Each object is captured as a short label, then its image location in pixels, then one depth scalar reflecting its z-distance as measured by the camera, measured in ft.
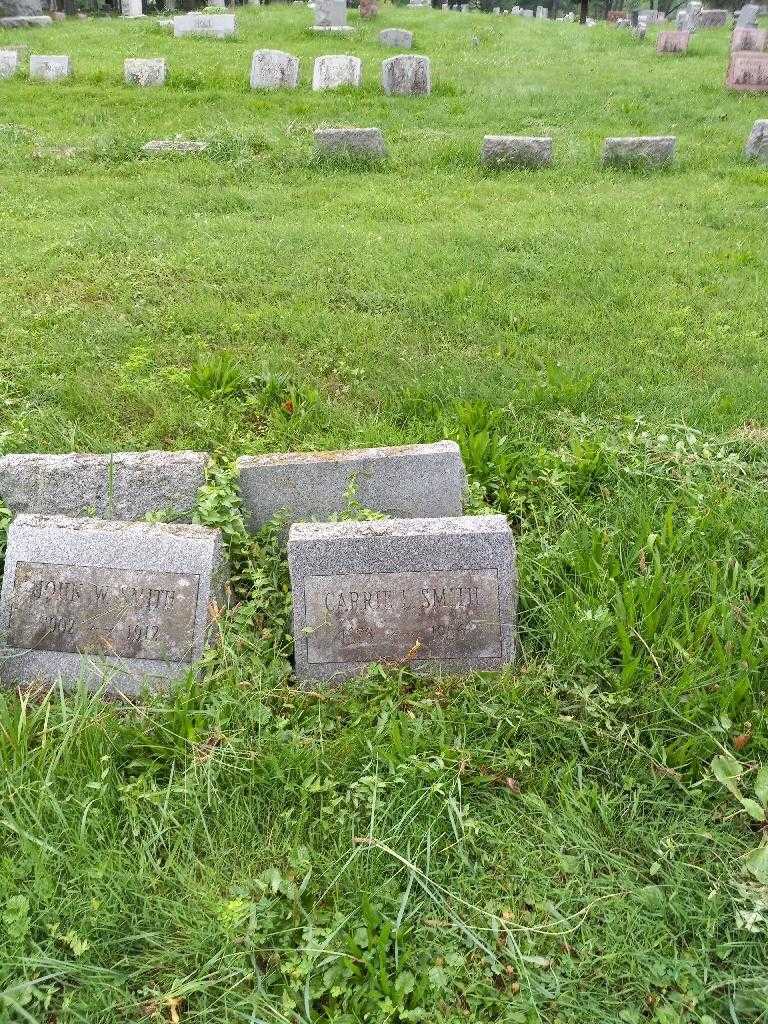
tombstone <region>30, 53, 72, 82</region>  38.17
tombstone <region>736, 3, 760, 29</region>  64.43
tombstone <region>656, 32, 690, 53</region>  49.39
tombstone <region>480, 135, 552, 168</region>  26.22
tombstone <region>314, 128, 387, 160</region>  26.14
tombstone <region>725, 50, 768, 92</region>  37.55
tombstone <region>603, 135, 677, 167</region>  26.55
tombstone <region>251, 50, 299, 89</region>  35.86
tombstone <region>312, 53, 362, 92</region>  36.45
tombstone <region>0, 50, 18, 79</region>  39.24
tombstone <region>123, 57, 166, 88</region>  36.68
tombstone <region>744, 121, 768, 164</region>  27.48
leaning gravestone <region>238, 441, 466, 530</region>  9.76
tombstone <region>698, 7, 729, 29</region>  68.33
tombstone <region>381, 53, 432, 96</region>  35.60
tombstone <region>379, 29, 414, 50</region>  48.55
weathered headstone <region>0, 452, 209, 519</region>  9.58
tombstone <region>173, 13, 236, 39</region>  49.65
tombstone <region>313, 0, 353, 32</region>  52.70
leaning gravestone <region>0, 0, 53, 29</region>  58.29
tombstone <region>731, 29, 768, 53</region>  45.73
